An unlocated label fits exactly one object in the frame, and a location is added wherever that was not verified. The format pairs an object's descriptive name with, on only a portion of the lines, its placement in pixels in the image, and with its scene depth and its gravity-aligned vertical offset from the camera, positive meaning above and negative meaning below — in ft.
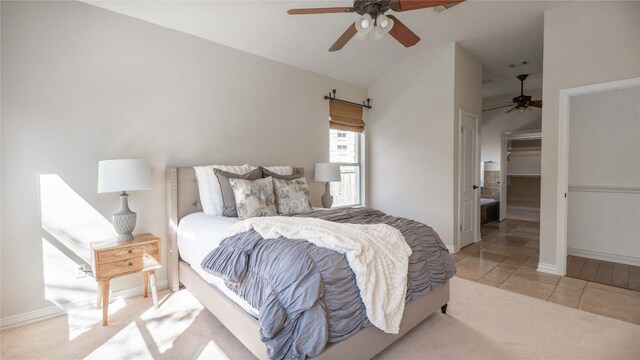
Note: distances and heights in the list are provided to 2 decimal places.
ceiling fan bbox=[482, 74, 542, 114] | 16.02 +4.11
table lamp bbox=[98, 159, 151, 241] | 7.55 -0.15
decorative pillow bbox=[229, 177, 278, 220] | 8.74 -0.76
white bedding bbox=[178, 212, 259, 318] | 6.31 -1.74
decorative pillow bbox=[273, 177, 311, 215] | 9.73 -0.83
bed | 5.21 -2.99
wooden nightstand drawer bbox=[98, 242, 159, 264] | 7.31 -2.08
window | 15.72 +0.57
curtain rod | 14.75 +4.01
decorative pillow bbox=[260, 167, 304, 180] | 10.54 -0.04
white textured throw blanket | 5.15 -1.57
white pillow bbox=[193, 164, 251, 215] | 9.29 -0.53
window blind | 15.02 +3.13
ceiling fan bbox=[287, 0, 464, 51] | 6.63 +3.95
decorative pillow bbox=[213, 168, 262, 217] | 9.06 -0.56
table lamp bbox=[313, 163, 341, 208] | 13.35 +0.07
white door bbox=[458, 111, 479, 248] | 13.91 -0.35
